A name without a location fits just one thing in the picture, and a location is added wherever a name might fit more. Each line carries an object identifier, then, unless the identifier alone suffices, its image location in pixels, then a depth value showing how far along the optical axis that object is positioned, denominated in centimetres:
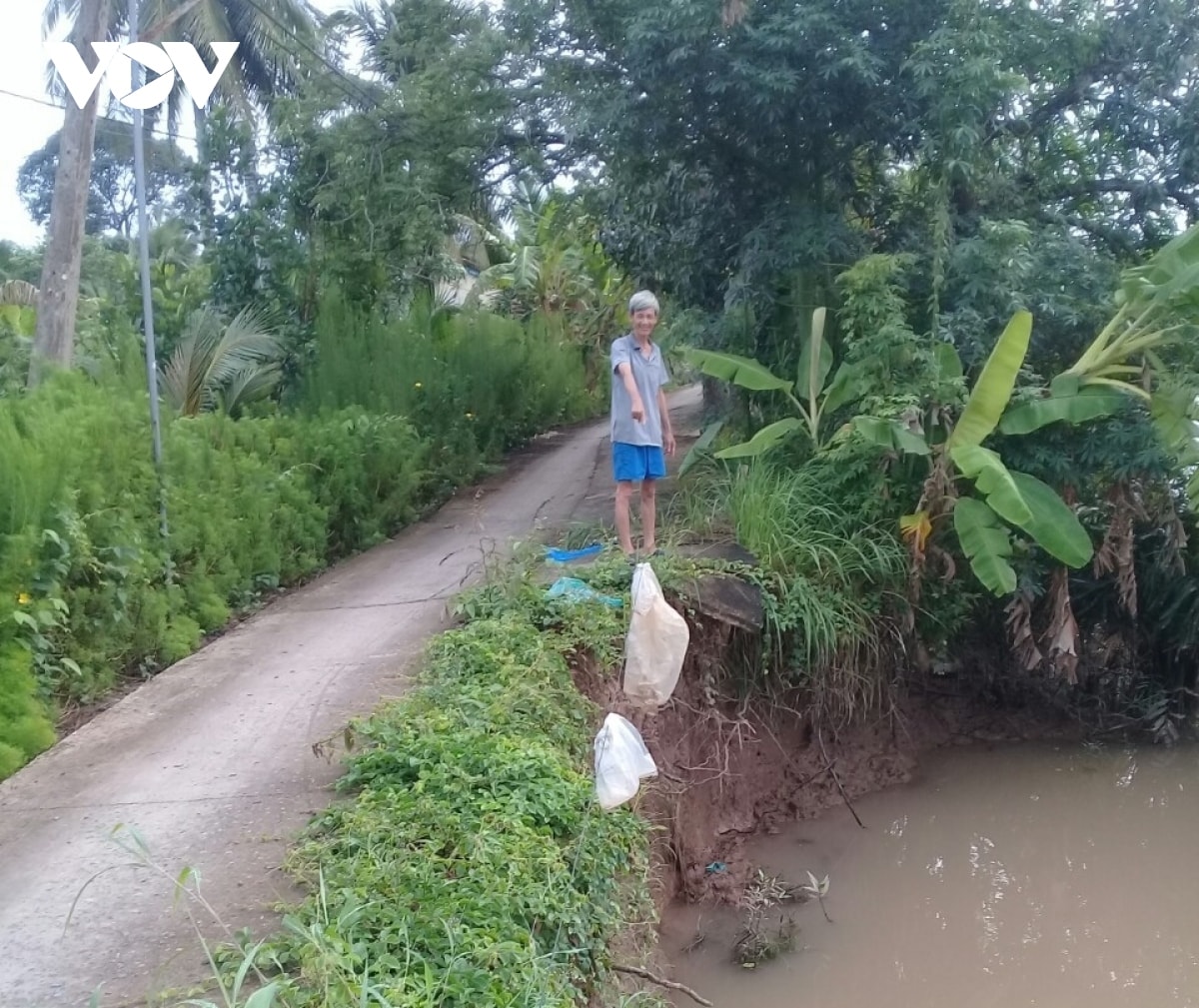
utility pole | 611
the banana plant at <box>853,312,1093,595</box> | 698
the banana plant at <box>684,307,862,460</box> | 828
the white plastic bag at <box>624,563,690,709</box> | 578
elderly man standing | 688
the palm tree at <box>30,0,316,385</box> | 895
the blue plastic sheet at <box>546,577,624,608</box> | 626
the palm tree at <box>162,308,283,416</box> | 1000
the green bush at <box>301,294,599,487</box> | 1054
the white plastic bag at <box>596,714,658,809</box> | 431
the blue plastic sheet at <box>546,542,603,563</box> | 765
